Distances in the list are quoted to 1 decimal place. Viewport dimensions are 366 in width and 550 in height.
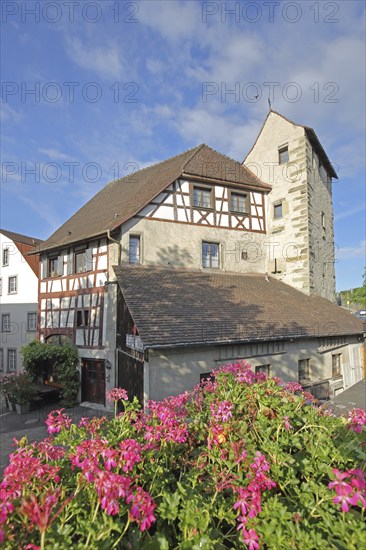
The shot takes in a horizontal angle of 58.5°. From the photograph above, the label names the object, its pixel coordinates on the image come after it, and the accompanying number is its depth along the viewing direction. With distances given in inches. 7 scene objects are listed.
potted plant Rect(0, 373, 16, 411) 520.7
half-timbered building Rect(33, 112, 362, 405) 398.0
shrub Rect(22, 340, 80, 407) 536.1
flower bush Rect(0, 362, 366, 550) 76.4
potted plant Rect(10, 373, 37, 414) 508.7
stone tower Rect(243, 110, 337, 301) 642.2
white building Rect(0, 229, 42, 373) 858.8
